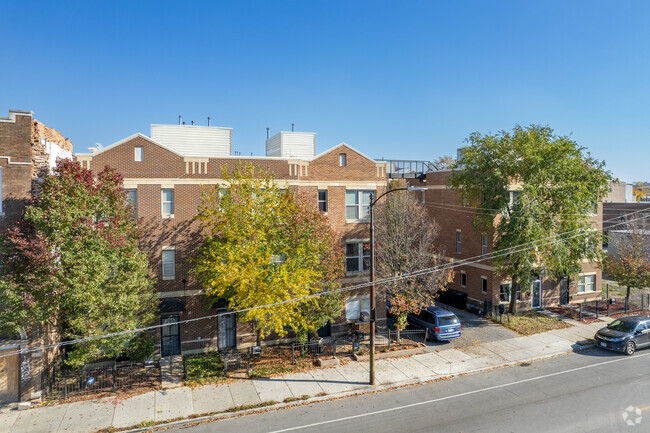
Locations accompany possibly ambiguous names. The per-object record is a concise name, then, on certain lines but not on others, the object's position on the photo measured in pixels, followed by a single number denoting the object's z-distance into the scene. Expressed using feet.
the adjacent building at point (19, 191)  49.70
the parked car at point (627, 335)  65.92
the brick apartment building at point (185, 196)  66.03
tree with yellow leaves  55.98
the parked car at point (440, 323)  70.74
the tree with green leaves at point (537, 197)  75.66
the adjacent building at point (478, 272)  90.63
